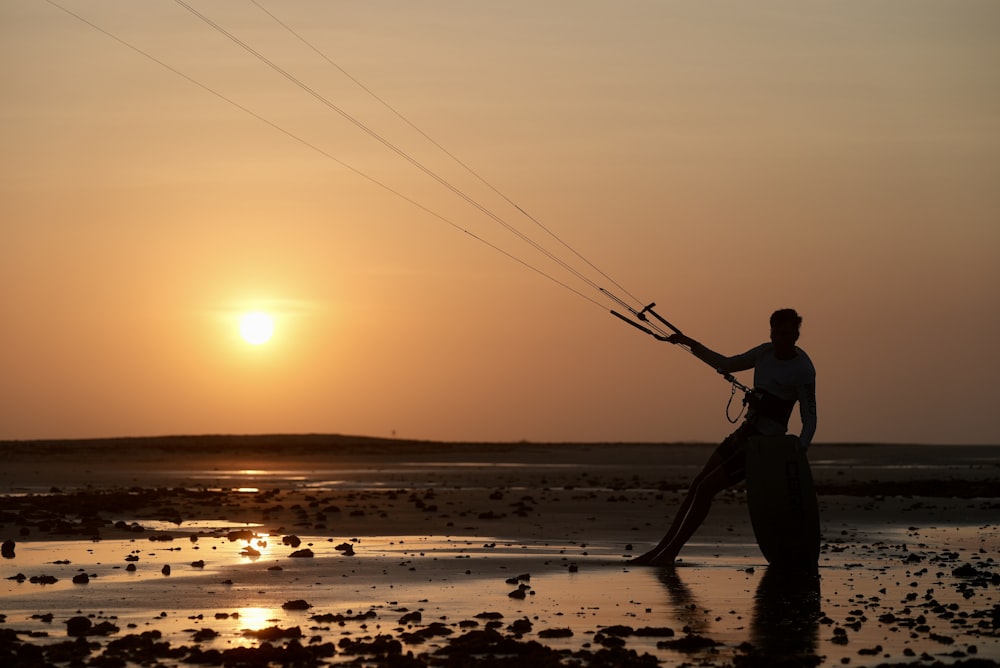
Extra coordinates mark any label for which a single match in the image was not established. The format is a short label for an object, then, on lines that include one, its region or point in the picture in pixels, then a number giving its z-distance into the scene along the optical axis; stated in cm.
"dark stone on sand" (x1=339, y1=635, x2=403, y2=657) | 1173
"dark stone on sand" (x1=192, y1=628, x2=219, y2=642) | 1242
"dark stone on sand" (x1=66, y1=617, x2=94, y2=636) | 1278
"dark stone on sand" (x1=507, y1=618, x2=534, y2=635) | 1284
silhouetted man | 1775
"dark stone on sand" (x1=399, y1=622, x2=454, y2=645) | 1227
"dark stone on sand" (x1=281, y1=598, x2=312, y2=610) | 1445
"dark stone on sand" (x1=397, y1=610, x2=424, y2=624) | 1343
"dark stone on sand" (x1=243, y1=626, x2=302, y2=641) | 1245
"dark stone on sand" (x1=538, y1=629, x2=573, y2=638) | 1264
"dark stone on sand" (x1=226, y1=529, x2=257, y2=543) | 2339
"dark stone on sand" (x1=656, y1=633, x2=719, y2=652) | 1201
